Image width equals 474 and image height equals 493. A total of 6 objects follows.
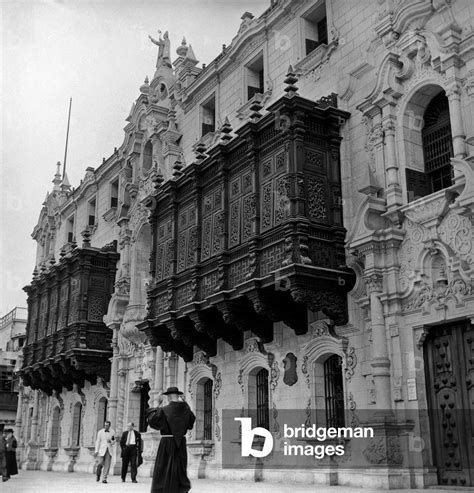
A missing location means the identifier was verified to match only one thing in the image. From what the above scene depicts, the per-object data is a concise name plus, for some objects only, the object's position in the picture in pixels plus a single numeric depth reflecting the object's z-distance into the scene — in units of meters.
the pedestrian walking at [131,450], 19.19
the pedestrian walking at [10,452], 21.23
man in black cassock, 9.50
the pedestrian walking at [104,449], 19.42
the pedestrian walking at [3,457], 20.57
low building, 49.38
